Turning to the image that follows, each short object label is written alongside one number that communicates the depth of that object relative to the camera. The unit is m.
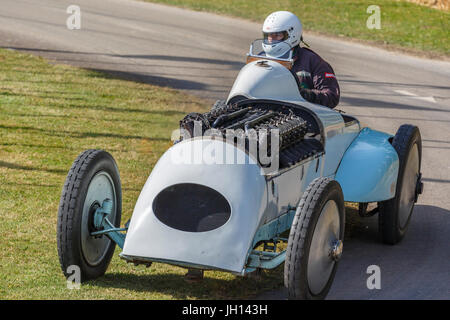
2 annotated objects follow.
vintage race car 10.87
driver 16.02
